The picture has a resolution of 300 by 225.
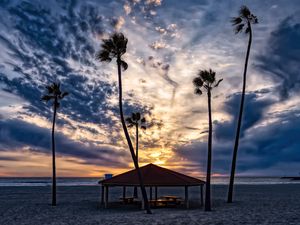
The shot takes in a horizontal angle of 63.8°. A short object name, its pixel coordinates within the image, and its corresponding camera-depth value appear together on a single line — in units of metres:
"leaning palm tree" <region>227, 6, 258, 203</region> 19.46
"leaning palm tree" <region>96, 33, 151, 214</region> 15.65
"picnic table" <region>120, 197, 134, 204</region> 20.46
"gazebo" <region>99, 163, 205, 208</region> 17.67
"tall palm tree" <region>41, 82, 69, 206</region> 19.69
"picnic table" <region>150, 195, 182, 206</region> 18.25
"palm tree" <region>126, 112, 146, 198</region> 27.21
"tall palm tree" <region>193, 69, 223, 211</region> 16.32
